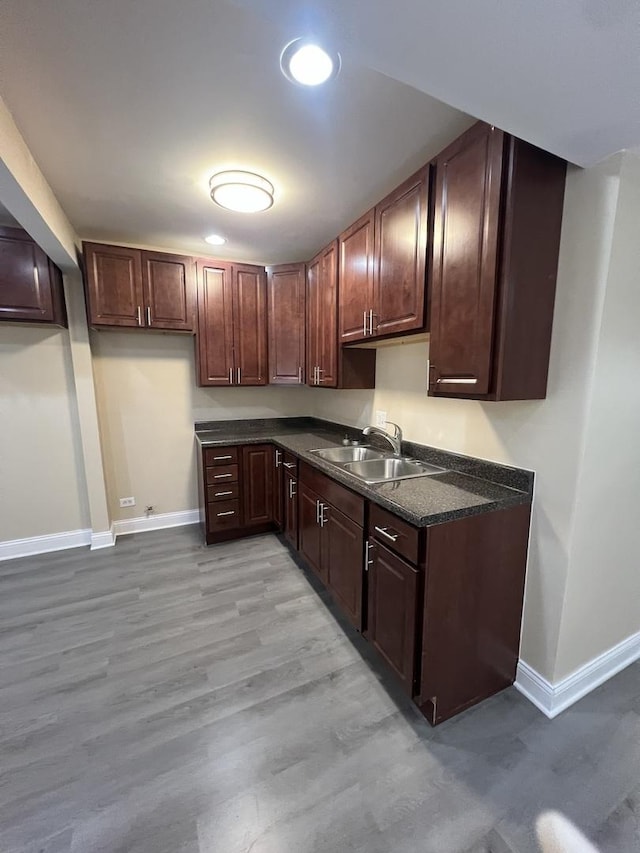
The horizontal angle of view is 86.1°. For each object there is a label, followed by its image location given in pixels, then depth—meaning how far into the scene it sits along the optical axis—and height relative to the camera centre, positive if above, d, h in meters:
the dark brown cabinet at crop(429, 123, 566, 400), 1.27 +0.47
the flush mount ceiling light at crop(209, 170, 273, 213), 1.85 +1.03
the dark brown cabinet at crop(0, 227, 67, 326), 2.41 +0.70
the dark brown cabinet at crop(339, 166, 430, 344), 1.70 +0.64
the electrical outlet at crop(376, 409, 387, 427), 2.63 -0.29
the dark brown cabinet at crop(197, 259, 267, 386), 2.96 +0.49
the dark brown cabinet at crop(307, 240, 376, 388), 2.56 +0.30
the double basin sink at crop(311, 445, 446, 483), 2.12 -0.56
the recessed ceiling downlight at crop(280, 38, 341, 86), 1.12 +1.07
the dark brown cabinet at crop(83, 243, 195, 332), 2.62 +0.73
